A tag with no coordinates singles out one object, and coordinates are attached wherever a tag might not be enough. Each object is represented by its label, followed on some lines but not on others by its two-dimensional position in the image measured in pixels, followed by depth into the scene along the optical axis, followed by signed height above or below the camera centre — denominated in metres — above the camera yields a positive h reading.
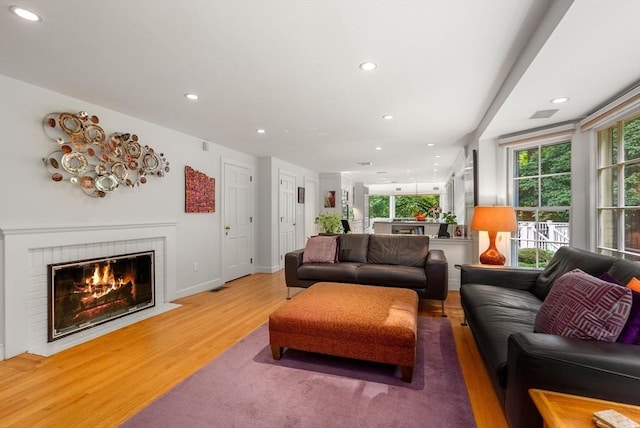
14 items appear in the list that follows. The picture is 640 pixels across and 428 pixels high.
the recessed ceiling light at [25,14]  1.63 +1.09
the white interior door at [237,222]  5.05 -0.12
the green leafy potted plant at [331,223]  6.58 -0.16
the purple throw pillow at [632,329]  1.39 -0.51
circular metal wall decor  2.75 +0.59
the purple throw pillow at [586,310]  1.42 -0.47
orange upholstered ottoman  2.05 -0.79
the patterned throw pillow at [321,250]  4.07 -0.46
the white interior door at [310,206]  7.46 +0.24
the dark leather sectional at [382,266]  3.47 -0.64
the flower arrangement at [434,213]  6.31 +0.05
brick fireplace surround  2.44 -0.46
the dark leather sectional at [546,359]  1.20 -0.66
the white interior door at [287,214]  6.23 +0.03
